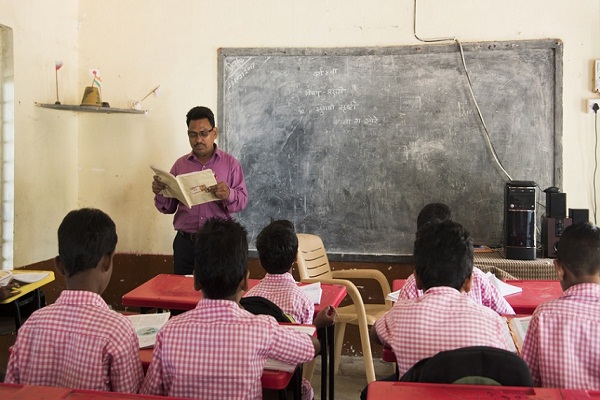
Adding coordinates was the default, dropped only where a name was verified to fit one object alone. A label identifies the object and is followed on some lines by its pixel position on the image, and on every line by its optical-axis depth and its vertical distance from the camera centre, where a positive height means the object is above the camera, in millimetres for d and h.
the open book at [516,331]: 1890 -449
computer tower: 3678 -153
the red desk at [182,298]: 2713 -472
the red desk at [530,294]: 2617 -453
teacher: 3791 +13
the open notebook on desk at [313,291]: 2732 -441
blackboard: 4066 +394
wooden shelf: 4102 +553
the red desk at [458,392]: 1353 -438
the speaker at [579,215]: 3686 -127
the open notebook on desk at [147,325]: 2014 -464
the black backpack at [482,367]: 1413 -393
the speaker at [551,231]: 3703 -230
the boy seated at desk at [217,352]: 1632 -423
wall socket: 3967 +570
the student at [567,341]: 1632 -388
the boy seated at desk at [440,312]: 1668 -325
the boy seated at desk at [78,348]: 1634 -415
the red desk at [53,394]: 1407 -464
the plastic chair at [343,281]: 3449 -536
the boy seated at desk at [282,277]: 2468 -352
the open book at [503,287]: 2773 -422
